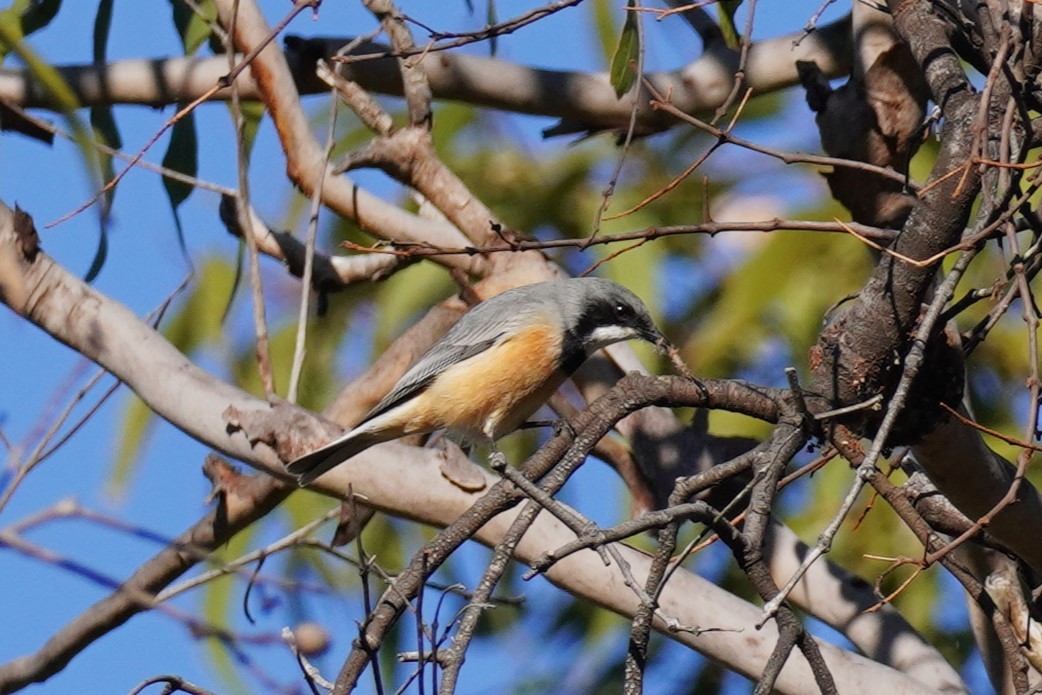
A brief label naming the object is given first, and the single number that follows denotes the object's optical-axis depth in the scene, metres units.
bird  6.34
